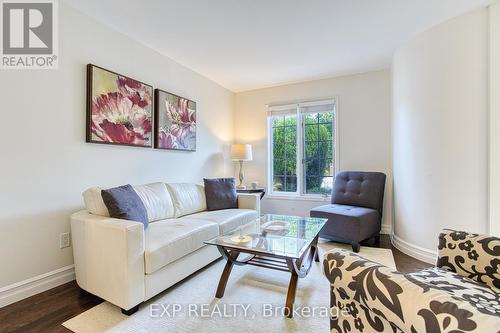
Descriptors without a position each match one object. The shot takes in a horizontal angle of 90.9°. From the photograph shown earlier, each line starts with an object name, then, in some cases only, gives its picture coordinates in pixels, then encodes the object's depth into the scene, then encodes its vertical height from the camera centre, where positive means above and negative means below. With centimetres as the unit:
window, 418 +31
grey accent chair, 290 -57
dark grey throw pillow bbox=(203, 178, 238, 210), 329 -39
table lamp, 427 +23
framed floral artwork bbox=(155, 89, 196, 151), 311 +59
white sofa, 169 -65
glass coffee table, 176 -62
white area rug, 159 -104
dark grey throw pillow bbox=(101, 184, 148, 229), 195 -32
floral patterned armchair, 62 -44
